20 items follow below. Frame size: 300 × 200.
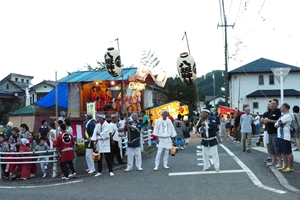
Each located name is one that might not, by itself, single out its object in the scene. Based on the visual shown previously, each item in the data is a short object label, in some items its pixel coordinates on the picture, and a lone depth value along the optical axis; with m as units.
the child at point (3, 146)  11.46
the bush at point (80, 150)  15.51
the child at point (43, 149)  11.41
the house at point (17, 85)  54.48
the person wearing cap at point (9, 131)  12.94
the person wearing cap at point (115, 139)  11.26
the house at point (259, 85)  45.69
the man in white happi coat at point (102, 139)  10.62
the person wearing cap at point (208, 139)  9.97
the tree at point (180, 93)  48.42
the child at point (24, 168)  11.11
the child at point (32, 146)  11.48
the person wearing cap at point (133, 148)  11.12
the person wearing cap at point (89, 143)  11.19
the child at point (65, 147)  10.42
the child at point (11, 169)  11.16
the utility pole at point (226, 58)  32.94
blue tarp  25.17
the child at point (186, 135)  18.23
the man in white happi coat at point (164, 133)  11.16
